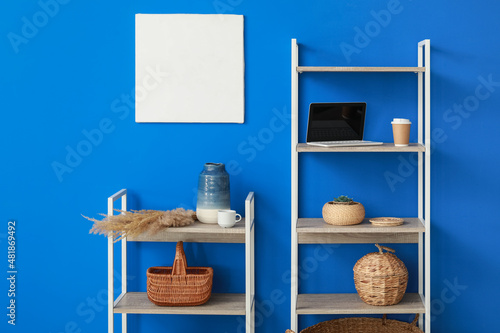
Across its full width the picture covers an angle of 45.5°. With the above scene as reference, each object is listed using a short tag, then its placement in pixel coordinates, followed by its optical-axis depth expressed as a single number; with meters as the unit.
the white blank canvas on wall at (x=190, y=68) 2.74
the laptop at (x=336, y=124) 2.61
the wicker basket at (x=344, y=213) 2.56
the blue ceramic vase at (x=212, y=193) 2.61
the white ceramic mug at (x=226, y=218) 2.53
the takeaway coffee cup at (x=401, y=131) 2.57
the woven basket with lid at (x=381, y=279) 2.56
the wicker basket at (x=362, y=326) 2.73
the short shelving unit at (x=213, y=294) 2.53
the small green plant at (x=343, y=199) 2.60
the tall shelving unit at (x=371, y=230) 2.53
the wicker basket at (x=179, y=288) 2.57
